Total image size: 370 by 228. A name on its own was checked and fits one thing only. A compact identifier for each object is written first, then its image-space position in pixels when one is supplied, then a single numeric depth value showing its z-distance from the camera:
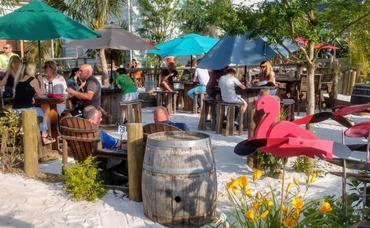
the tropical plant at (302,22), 5.57
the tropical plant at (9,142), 6.25
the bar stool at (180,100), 12.75
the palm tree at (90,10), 15.89
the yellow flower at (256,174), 3.22
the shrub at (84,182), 5.13
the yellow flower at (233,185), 3.20
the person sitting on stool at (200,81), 11.65
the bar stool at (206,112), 9.45
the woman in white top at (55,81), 8.59
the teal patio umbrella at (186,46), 12.49
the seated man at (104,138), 5.84
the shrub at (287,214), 3.01
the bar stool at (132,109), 9.46
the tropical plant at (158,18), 20.64
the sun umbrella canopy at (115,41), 9.98
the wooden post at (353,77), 15.84
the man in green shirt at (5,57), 11.82
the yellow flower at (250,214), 2.89
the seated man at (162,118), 5.58
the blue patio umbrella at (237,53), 8.82
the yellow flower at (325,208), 2.93
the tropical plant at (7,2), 11.84
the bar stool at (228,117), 8.80
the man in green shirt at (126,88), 9.82
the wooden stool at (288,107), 8.83
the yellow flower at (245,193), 3.13
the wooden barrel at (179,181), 4.30
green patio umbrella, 7.69
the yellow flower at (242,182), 3.14
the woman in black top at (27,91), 7.12
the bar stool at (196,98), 11.61
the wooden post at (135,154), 5.01
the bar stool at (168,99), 11.73
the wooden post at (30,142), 6.00
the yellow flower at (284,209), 3.19
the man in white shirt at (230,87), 8.76
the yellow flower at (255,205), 3.20
